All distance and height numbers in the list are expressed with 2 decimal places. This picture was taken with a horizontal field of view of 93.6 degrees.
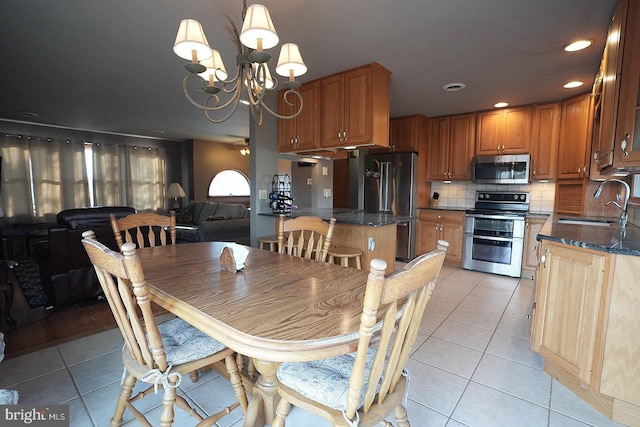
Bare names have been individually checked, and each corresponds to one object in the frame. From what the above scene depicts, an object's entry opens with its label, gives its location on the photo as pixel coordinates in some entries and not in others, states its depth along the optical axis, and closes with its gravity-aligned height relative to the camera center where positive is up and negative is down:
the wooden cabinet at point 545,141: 3.68 +0.65
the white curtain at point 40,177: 5.25 +0.16
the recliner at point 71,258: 2.65 -0.66
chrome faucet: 2.26 -0.15
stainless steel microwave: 3.88 +0.31
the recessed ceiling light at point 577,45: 2.20 +1.10
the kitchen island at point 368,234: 2.78 -0.42
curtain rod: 5.28 +0.89
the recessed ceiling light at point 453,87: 3.12 +1.11
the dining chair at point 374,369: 0.74 -0.58
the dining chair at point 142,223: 1.90 -0.24
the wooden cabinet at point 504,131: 3.86 +0.81
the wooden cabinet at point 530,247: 3.70 -0.68
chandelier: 1.36 +0.68
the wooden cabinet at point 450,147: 4.30 +0.66
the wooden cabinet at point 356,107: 2.68 +0.77
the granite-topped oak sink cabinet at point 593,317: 1.44 -0.65
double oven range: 3.77 -0.55
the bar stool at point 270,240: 2.74 -0.49
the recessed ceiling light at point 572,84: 3.04 +1.11
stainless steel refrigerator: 4.45 +0.02
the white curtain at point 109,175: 6.22 +0.26
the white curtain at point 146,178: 6.68 +0.20
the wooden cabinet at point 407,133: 4.46 +0.87
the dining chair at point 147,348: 0.96 -0.64
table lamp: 6.71 -0.08
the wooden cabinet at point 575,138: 3.24 +0.62
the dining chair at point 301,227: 1.97 -0.25
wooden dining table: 0.84 -0.41
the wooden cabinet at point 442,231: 4.20 -0.57
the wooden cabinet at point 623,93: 1.53 +0.55
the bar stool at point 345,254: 2.48 -0.53
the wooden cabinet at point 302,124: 3.11 +0.70
